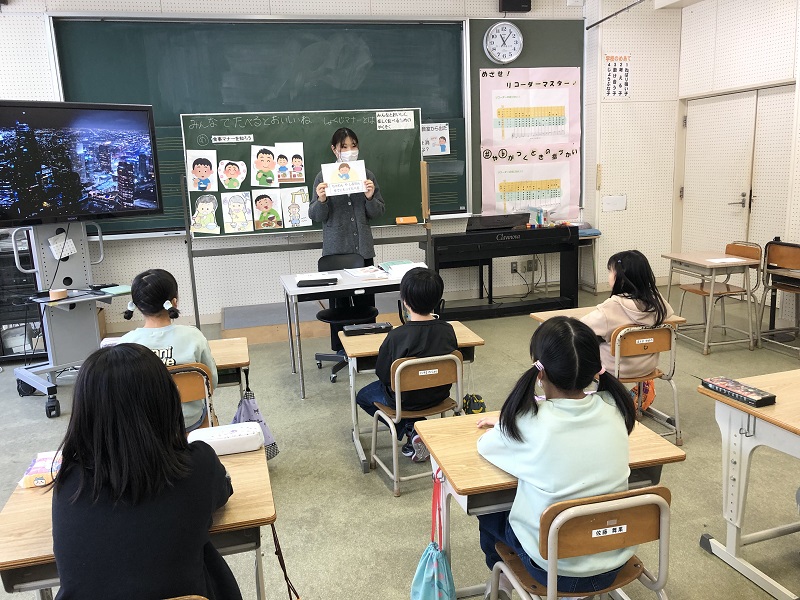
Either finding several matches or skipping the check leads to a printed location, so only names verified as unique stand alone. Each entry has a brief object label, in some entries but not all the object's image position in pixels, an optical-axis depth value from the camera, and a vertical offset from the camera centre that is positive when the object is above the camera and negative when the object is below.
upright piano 5.83 -0.71
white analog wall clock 6.20 +1.34
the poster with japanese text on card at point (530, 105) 6.33 +0.73
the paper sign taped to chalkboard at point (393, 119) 5.88 +0.59
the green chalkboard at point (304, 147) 5.53 +0.36
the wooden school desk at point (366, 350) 3.08 -0.82
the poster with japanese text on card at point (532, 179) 6.49 -0.02
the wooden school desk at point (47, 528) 1.40 -0.77
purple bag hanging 2.79 -1.00
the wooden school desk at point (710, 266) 4.63 -0.73
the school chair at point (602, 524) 1.40 -0.80
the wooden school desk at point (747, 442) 1.99 -0.91
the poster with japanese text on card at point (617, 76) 6.52 +1.00
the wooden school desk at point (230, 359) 2.90 -0.79
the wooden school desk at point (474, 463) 1.65 -0.79
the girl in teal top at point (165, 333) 2.58 -0.59
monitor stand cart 4.41 -0.82
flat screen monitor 4.10 +0.23
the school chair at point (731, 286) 4.91 -0.95
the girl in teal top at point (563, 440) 1.50 -0.65
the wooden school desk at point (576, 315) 3.27 -0.78
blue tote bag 1.85 -1.16
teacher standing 4.76 -0.26
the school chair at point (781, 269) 4.56 -0.76
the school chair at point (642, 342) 3.09 -0.85
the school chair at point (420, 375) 2.66 -0.83
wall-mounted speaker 6.14 +1.67
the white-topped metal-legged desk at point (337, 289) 4.05 -0.68
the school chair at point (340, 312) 4.48 -0.92
